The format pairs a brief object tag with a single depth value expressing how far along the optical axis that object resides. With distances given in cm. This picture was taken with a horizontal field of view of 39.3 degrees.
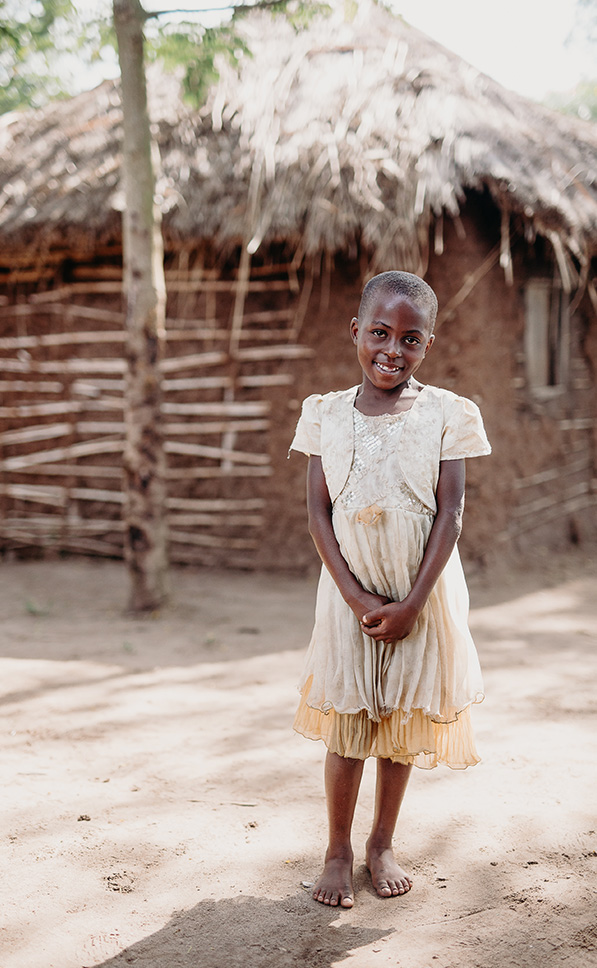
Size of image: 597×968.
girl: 190
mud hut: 522
